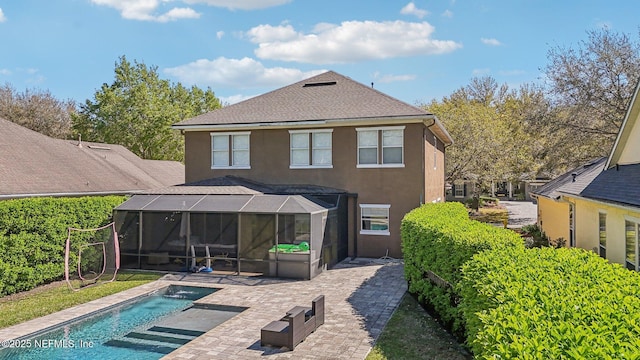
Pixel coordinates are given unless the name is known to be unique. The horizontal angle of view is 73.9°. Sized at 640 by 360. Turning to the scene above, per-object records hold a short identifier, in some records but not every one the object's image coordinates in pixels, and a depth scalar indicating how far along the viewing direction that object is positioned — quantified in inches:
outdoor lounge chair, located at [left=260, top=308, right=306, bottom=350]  336.4
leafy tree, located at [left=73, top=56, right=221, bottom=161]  1450.5
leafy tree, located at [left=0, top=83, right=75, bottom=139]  1601.9
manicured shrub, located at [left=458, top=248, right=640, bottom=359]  136.5
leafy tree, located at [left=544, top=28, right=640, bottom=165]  955.3
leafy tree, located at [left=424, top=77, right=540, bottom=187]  1234.0
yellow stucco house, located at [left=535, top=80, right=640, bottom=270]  429.4
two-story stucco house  700.7
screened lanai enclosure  603.8
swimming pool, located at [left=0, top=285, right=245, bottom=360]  347.9
